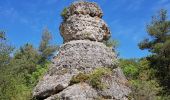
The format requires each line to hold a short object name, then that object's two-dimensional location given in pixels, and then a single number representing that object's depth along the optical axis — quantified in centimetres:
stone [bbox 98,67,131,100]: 989
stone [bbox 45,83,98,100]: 952
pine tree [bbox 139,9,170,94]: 2599
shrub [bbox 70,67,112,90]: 1000
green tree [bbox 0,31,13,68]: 2048
